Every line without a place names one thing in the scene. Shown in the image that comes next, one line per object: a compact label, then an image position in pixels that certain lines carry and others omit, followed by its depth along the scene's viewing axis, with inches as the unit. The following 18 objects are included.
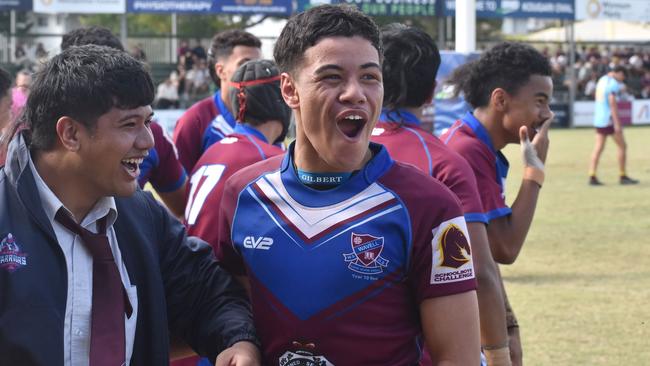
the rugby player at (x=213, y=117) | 260.8
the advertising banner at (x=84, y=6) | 1171.9
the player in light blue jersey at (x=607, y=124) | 682.8
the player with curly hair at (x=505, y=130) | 174.7
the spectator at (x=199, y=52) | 1304.1
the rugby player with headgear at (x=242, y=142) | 174.4
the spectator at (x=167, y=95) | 1211.2
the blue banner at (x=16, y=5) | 1157.7
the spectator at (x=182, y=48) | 1311.5
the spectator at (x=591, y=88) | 1496.1
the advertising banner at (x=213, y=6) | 1219.2
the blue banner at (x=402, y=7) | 1311.4
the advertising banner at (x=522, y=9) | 1355.8
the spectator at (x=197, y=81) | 1270.9
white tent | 2536.9
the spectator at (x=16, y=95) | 180.9
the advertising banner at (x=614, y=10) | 1460.4
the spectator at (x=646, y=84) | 1541.6
